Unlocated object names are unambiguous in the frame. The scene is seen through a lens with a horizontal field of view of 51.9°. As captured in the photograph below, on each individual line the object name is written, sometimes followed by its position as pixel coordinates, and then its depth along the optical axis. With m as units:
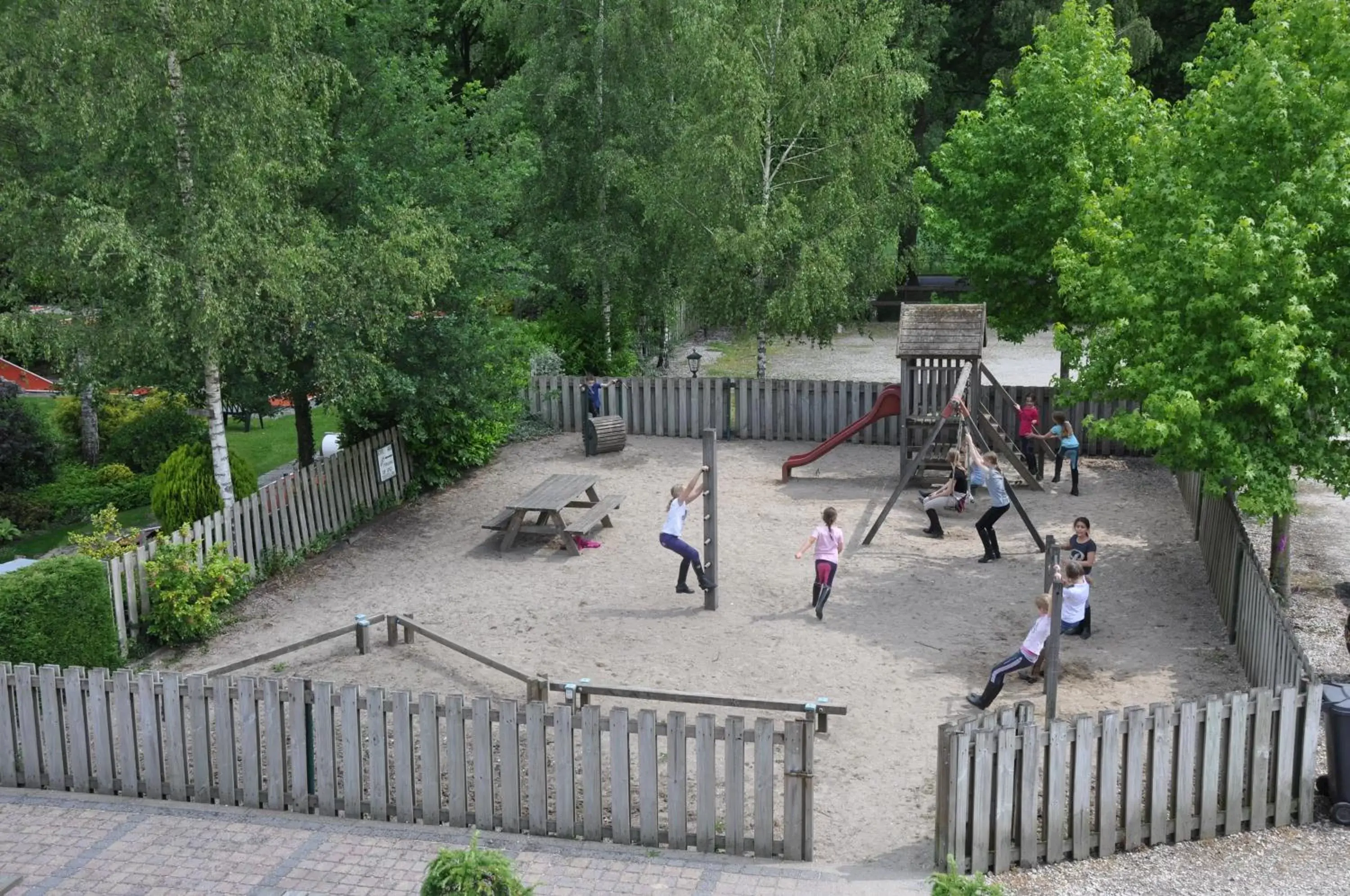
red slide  22.52
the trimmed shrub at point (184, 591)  15.47
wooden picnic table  18.70
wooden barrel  24.02
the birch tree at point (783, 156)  25.45
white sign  20.64
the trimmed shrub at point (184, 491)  17.52
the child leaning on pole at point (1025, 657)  12.82
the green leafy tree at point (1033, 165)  22.12
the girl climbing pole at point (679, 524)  16.09
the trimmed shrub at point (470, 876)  7.48
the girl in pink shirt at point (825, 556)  15.70
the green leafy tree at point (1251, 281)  13.88
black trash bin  10.56
